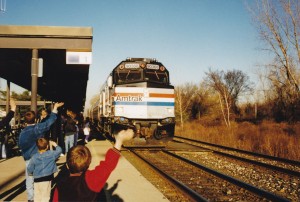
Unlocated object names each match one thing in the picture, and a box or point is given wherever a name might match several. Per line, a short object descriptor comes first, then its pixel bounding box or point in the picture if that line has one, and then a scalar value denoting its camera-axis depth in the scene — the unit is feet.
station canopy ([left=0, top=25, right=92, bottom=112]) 28.12
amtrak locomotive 45.52
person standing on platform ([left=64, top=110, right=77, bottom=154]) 36.58
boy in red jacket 8.53
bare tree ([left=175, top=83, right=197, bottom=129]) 180.55
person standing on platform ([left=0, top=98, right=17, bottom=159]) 35.37
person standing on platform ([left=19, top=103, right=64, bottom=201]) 15.90
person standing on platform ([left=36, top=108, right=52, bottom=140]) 21.98
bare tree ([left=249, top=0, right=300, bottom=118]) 68.44
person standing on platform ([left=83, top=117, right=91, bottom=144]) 57.16
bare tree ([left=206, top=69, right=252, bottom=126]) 295.64
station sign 28.70
